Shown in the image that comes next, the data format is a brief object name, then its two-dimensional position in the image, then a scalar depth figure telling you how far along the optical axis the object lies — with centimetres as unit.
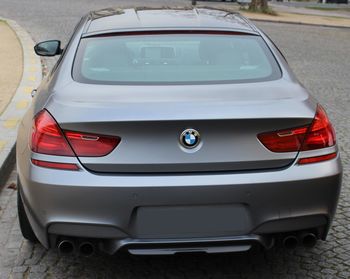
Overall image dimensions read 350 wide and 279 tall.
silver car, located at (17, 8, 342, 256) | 296
